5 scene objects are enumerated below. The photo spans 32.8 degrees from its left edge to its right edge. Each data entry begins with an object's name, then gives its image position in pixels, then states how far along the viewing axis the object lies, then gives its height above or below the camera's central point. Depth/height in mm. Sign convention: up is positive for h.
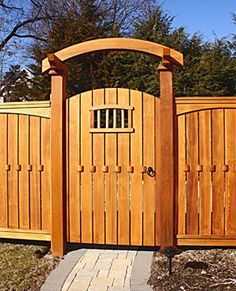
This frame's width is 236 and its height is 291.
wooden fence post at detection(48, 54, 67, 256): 4211 -96
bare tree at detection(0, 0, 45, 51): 14016 +4772
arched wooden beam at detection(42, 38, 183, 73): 4039 +1067
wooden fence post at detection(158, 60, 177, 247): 4086 -29
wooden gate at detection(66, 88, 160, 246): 4160 -184
